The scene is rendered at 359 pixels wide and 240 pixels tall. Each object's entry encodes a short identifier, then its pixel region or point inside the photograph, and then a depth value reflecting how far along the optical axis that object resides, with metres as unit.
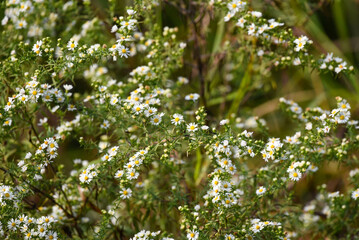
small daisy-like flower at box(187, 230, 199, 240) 3.99
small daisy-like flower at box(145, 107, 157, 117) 4.38
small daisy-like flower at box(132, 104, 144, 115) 4.39
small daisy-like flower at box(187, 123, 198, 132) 4.16
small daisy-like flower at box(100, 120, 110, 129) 4.93
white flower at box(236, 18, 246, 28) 5.19
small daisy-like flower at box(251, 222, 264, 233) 4.06
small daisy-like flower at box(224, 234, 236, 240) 3.97
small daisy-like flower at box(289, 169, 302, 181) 4.08
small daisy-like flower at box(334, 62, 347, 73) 4.96
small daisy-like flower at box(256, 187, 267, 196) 4.27
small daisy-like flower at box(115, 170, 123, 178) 4.19
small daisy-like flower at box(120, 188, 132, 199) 4.37
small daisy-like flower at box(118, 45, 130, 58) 4.31
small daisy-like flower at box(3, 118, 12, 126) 4.50
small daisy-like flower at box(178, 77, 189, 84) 5.98
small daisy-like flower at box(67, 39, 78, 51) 4.37
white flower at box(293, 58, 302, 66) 5.13
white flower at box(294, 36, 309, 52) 4.85
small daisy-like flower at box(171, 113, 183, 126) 4.20
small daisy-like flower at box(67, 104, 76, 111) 4.69
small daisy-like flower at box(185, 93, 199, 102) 5.35
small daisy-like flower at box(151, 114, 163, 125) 4.35
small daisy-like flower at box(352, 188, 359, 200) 4.36
